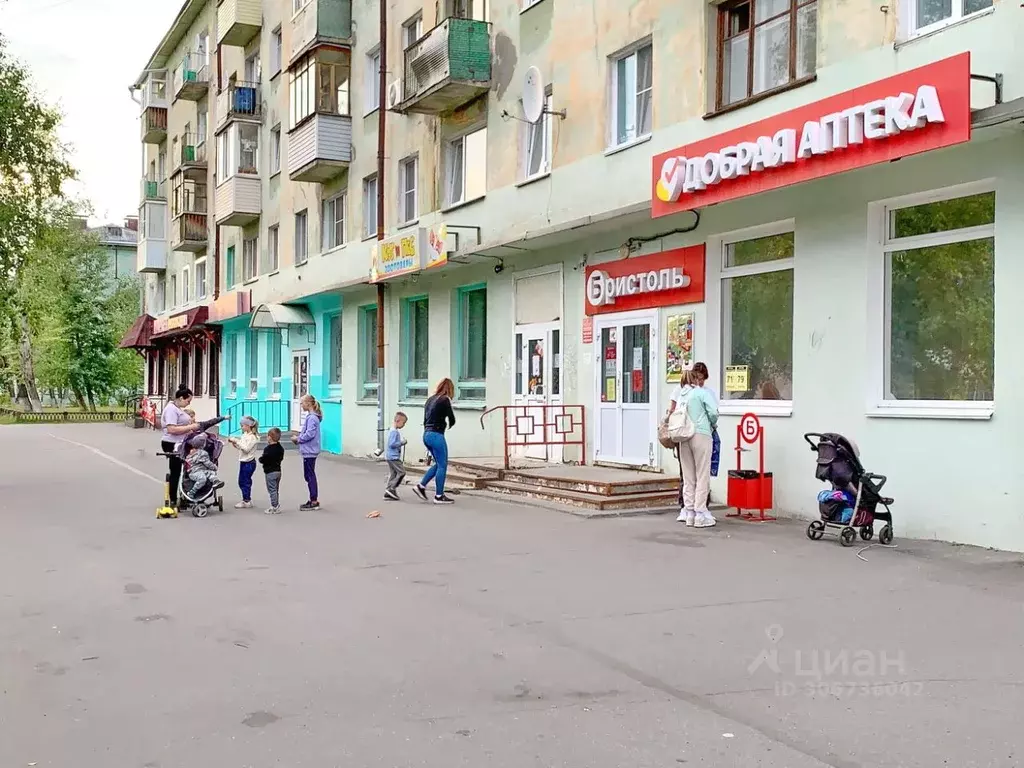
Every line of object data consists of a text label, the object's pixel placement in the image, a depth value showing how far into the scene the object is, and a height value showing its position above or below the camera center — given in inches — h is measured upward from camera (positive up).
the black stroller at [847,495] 385.1 -40.2
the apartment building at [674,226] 395.9 +85.6
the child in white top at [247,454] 520.4 -34.7
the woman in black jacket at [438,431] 548.1 -23.9
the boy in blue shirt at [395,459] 549.6 -39.0
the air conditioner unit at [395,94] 799.1 +228.1
